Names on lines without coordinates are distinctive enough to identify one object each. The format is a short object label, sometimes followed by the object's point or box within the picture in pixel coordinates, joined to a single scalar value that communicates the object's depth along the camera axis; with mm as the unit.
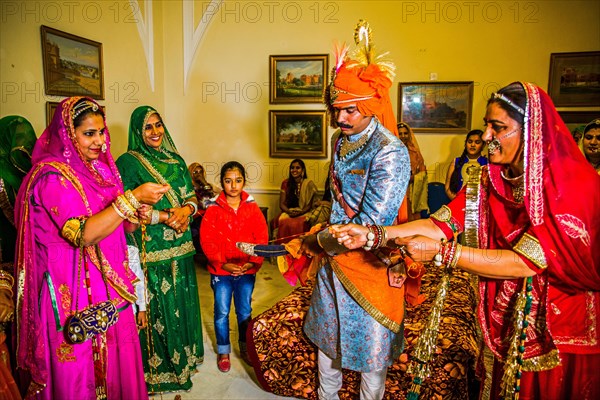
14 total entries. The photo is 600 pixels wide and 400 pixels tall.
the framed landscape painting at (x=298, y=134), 6664
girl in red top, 3184
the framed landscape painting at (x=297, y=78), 6500
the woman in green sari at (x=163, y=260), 2912
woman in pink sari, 1856
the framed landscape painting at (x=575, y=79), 5926
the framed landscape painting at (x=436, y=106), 6289
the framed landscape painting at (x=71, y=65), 3918
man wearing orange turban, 1961
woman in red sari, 1486
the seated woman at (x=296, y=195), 6133
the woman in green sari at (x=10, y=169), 2311
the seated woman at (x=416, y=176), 5758
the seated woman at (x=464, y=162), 5480
